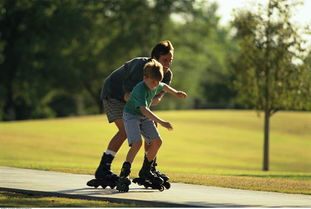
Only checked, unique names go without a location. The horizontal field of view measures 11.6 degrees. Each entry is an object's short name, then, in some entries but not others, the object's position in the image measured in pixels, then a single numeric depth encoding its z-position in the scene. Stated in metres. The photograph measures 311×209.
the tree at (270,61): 52.43
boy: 16.92
